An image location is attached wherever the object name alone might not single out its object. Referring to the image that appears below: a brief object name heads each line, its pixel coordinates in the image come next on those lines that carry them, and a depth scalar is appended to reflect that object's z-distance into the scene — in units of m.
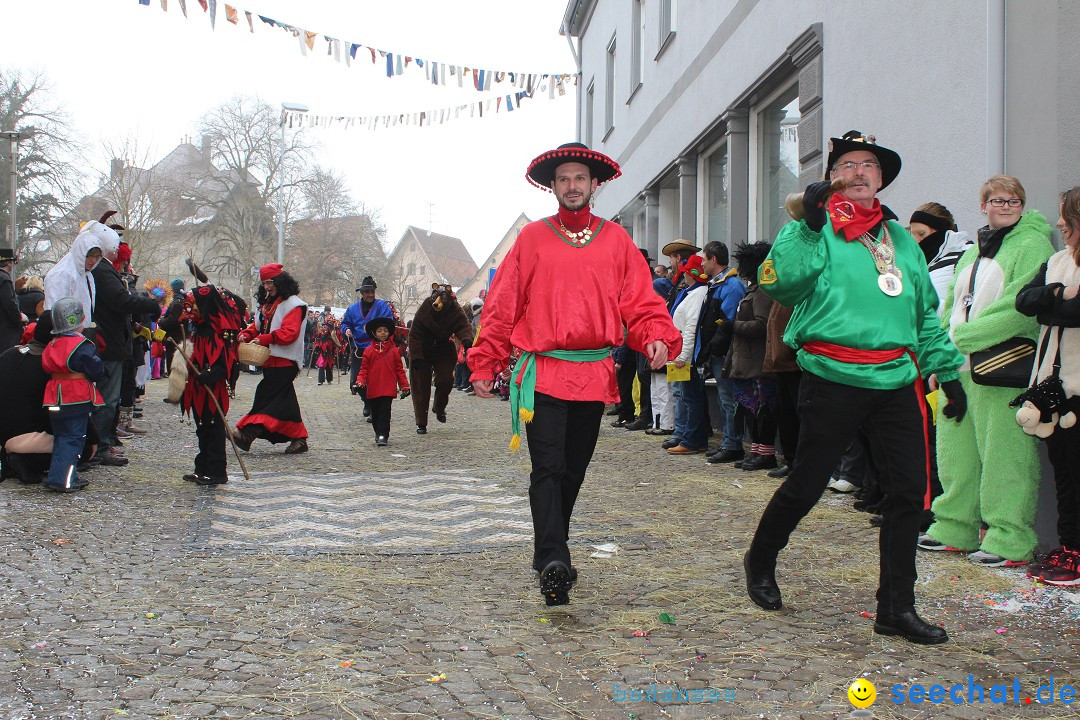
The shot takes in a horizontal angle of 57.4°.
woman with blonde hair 5.06
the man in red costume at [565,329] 4.39
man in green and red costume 3.86
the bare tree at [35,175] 36.06
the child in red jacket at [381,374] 11.27
